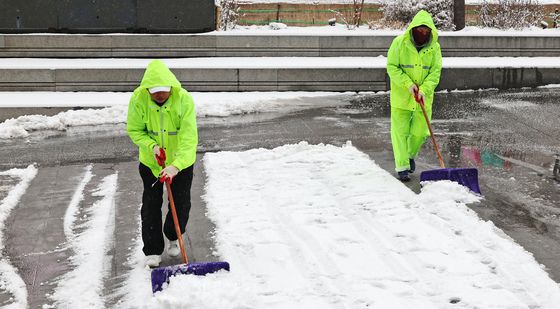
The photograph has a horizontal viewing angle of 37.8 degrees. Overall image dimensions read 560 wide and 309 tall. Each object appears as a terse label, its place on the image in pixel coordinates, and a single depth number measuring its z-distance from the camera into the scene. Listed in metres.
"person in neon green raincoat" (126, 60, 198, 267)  5.80
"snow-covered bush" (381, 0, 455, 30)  18.34
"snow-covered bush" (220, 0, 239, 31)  17.56
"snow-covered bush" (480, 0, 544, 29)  18.45
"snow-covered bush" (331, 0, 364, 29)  18.91
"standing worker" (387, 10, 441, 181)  8.37
